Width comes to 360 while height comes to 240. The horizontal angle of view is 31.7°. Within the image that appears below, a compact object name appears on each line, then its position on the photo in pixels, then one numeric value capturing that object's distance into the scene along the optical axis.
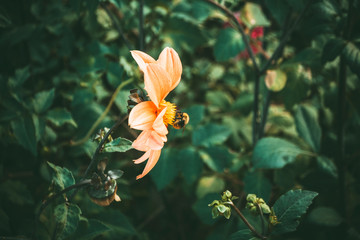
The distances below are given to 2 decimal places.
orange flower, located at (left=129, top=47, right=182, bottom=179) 0.45
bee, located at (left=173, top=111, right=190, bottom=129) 0.49
